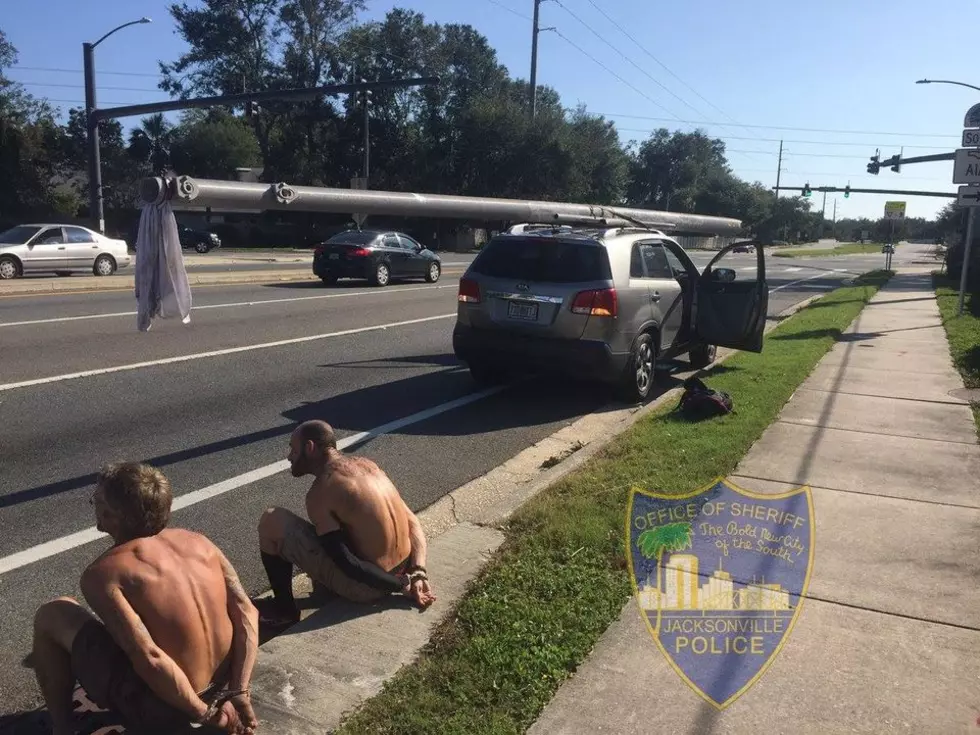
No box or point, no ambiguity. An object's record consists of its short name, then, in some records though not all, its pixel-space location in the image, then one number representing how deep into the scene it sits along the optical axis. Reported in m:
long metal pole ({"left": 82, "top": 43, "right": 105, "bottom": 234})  27.29
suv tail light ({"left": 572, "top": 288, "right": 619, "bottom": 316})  8.63
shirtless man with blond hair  2.92
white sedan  22.41
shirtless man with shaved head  4.07
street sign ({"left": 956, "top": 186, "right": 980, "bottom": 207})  16.70
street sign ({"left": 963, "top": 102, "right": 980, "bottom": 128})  19.47
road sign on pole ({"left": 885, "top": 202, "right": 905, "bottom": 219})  34.91
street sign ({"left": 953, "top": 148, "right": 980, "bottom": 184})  16.03
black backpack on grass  7.99
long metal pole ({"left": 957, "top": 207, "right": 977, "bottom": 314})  17.82
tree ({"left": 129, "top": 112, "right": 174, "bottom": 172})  54.97
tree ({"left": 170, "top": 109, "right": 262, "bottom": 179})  58.68
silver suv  8.67
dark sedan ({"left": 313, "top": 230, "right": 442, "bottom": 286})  22.77
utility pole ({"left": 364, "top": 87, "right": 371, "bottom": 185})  50.31
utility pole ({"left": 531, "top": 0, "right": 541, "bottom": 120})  46.72
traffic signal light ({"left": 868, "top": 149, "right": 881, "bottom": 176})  43.54
